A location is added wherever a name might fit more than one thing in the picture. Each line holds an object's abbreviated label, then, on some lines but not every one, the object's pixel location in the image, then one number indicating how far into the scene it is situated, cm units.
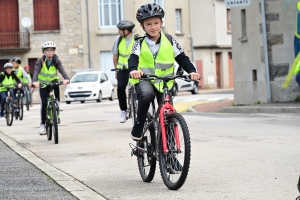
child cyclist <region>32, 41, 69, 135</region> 1530
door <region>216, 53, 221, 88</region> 6291
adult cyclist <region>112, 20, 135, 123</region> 1583
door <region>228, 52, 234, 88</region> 6347
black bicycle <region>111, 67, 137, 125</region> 1559
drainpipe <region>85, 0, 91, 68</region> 5416
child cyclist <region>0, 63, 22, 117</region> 2419
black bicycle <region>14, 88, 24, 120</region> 2411
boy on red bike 878
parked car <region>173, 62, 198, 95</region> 4672
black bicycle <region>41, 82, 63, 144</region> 1464
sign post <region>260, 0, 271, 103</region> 2252
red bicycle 802
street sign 2218
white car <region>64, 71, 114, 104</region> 4116
